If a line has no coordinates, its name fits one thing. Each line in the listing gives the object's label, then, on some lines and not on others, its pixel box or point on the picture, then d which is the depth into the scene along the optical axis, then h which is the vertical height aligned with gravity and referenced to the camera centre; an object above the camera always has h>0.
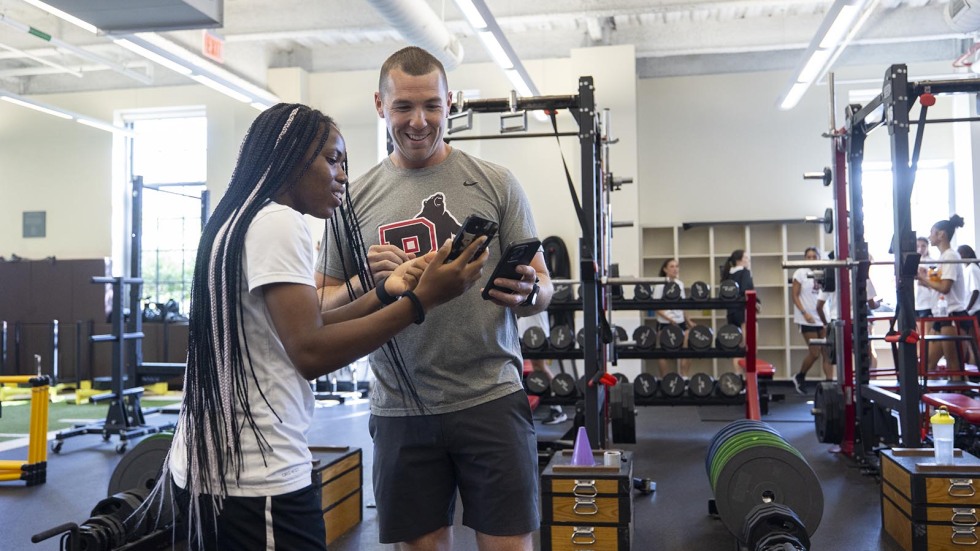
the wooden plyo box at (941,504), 3.06 -0.79
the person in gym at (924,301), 7.09 -0.04
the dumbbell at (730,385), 5.45 -0.58
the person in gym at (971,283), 6.75 +0.11
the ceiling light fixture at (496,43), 5.52 +2.07
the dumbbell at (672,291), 5.52 +0.06
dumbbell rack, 5.39 -0.36
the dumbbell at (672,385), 5.49 -0.58
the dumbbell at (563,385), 5.39 -0.56
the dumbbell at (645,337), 5.69 -0.26
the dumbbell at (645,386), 5.53 -0.59
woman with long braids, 1.15 -0.08
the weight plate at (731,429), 3.63 -0.60
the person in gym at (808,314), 8.25 -0.17
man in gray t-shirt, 1.57 -0.17
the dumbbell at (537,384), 5.38 -0.55
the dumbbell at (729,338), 5.56 -0.27
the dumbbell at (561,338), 5.59 -0.25
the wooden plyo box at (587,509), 3.07 -0.79
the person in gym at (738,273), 7.15 +0.25
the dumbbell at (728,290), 5.48 +0.06
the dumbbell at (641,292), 5.62 +0.06
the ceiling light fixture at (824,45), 5.44 +2.00
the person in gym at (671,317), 7.96 -0.17
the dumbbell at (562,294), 5.60 +0.05
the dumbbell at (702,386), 5.45 -0.58
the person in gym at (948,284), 6.36 +0.10
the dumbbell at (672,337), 5.64 -0.26
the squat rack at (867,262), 4.03 +0.20
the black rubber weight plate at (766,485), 3.15 -0.73
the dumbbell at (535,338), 5.62 -0.25
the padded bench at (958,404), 4.50 -0.63
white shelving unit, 9.55 +0.48
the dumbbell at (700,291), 5.49 +0.06
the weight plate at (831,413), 5.16 -0.74
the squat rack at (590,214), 3.91 +0.45
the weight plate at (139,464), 3.57 -0.69
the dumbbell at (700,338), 5.61 -0.27
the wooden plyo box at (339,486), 3.61 -0.85
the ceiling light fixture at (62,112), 8.50 +2.23
